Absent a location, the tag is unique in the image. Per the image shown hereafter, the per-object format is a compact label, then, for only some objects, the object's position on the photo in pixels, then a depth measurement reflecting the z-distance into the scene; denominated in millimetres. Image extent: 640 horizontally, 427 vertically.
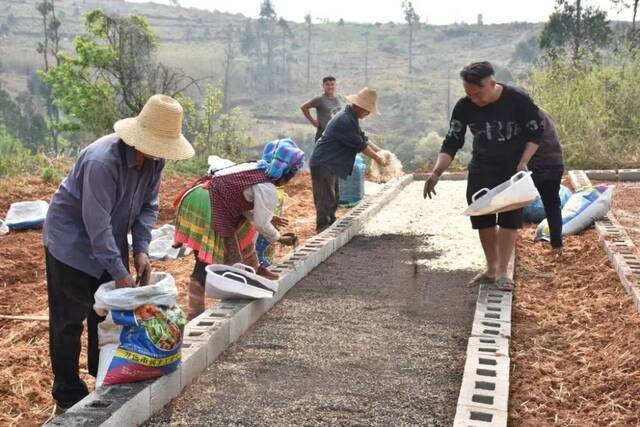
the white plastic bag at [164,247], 7152
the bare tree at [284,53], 86500
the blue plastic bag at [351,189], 9836
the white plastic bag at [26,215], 8203
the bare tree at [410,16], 91688
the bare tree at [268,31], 85688
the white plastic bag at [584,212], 7234
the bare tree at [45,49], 42856
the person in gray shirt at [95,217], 3096
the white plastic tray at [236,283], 4395
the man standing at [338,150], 7410
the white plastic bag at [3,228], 8031
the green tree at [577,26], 32750
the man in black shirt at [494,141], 5004
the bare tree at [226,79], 76250
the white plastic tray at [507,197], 4789
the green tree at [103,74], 20359
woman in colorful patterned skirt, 4445
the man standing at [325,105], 9742
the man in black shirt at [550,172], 6148
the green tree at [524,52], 81619
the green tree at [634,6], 31641
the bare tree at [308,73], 87506
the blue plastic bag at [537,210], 7973
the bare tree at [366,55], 90656
